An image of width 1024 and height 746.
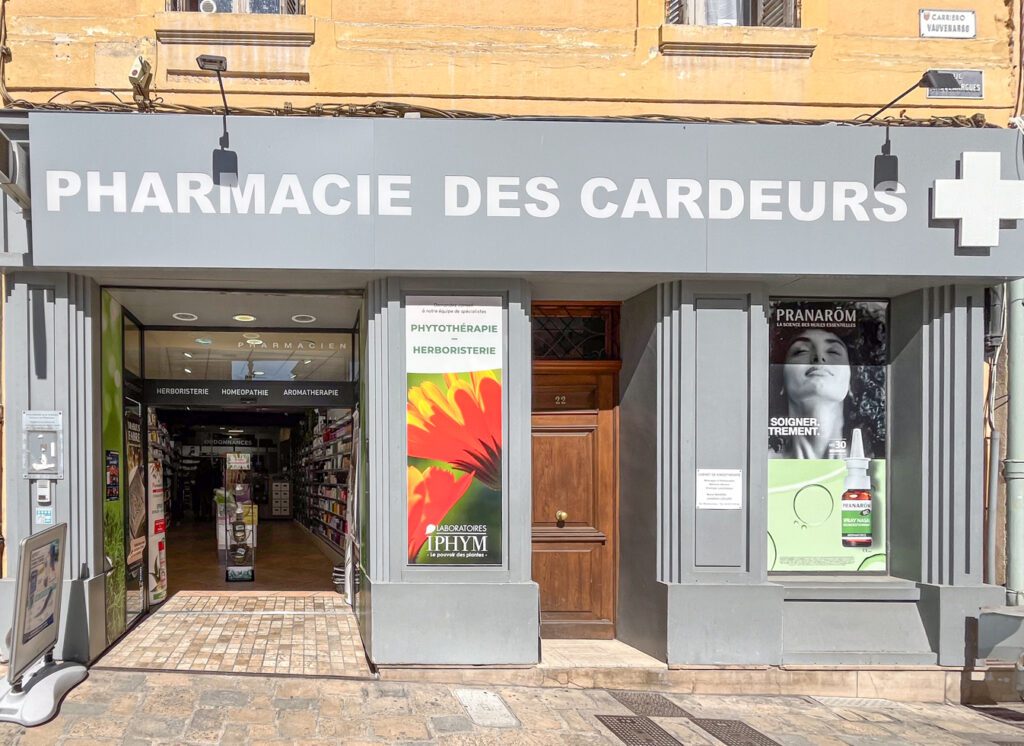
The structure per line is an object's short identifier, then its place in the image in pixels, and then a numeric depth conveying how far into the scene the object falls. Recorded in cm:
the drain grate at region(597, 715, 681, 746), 517
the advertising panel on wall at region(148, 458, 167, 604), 801
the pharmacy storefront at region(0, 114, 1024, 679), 593
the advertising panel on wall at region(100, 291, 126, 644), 667
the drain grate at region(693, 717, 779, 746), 525
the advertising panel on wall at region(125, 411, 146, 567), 736
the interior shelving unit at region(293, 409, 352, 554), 1078
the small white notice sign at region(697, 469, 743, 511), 637
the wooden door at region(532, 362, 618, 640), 715
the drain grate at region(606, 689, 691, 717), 577
